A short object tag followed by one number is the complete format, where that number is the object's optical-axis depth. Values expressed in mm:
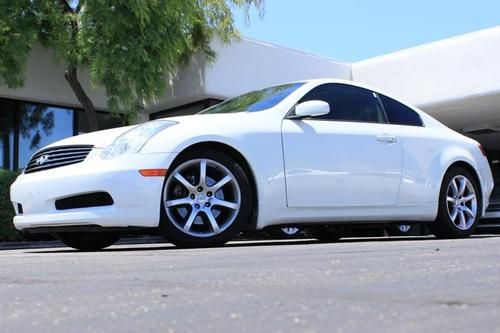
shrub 9508
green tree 10766
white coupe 5082
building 12828
